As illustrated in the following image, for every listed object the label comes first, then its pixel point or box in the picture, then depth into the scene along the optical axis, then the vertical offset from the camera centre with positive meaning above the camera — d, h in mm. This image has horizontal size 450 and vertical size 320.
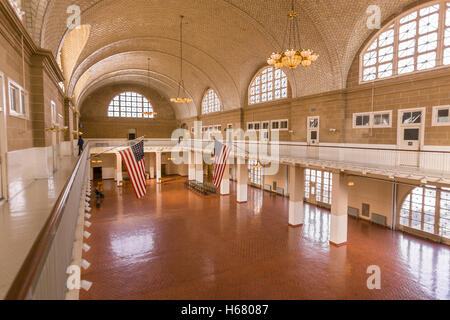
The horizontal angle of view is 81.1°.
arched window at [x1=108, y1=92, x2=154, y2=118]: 33781 +4924
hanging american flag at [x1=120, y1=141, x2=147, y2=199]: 9634 -911
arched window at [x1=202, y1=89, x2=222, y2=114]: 27500 +4419
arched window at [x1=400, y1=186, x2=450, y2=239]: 11188 -3055
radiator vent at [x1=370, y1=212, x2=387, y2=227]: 13423 -3940
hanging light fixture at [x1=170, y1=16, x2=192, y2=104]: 17434 +7181
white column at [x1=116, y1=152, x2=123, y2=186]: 26638 -2733
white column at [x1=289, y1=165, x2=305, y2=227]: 13773 -2736
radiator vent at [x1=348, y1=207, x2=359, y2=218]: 14832 -3902
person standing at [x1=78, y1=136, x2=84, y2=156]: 16609 -2
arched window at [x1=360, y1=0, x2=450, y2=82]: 10562 +4413
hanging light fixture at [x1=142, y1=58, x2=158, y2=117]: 25144 +7621
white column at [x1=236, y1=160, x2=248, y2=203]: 18766 -2788
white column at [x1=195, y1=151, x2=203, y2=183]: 26598 -2549
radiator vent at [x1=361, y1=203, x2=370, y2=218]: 14266 -3655
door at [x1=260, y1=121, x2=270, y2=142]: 20578 +959
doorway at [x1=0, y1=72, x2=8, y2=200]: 5000 +93
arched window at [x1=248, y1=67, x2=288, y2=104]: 19172 +4445
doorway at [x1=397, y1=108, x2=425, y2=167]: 11164 +648
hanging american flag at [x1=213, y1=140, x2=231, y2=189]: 12859 -830
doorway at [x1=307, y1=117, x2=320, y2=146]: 15773 +814
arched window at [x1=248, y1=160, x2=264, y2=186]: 22984 -2872
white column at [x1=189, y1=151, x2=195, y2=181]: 28453 -2698
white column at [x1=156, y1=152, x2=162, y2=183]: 27447 -2506
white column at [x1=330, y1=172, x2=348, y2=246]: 11508 -3001
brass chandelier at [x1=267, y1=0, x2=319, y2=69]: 8734 +2882
